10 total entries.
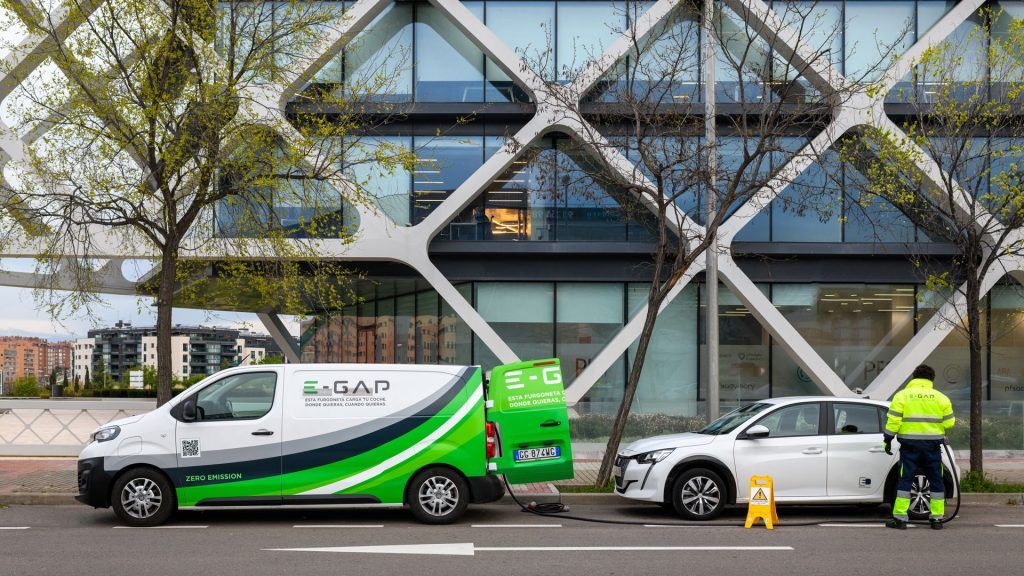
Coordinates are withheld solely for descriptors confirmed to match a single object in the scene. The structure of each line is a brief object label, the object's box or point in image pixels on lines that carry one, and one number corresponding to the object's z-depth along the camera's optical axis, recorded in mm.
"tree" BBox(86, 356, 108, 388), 48375
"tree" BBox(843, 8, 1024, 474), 13773
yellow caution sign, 10734
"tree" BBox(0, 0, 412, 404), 13539
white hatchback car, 11180
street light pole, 14000
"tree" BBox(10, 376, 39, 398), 39781
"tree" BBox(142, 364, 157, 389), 46000
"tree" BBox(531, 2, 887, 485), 18297
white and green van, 10742
